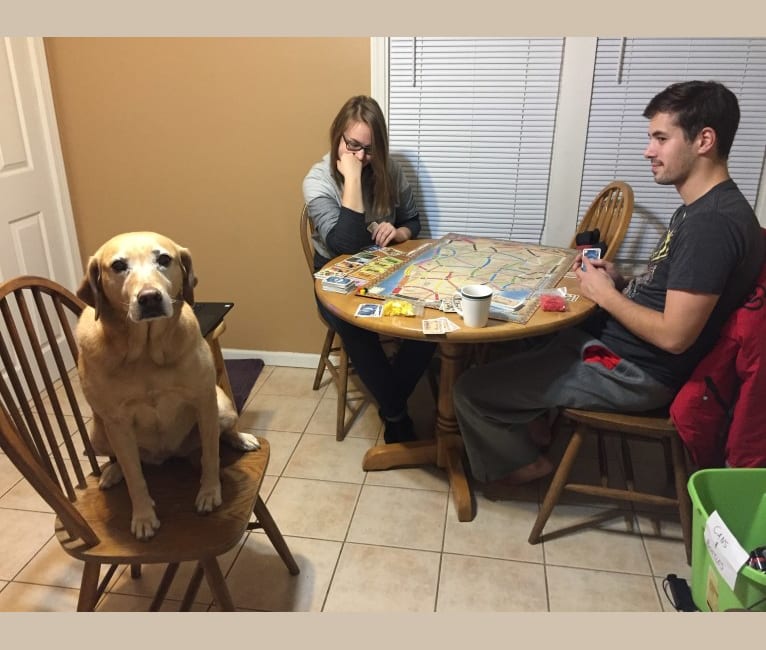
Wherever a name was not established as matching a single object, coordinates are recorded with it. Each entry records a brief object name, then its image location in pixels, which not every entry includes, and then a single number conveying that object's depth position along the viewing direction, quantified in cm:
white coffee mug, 163
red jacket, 153
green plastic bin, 153
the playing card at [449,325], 164
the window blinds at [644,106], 225
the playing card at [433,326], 162
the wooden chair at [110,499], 125
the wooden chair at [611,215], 217
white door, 259
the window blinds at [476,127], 242
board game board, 181
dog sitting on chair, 123
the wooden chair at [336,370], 245
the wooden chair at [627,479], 174
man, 154
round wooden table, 165
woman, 225
